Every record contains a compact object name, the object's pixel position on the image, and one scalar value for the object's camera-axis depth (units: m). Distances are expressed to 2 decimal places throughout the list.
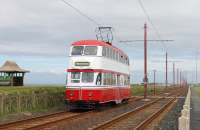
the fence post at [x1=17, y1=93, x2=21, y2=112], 25.91
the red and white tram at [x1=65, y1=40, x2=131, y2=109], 27.92
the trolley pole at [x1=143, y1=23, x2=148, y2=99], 48.36
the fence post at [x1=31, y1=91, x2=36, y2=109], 27.88
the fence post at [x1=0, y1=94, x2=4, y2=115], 23.99
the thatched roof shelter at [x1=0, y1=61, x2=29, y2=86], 47.72
